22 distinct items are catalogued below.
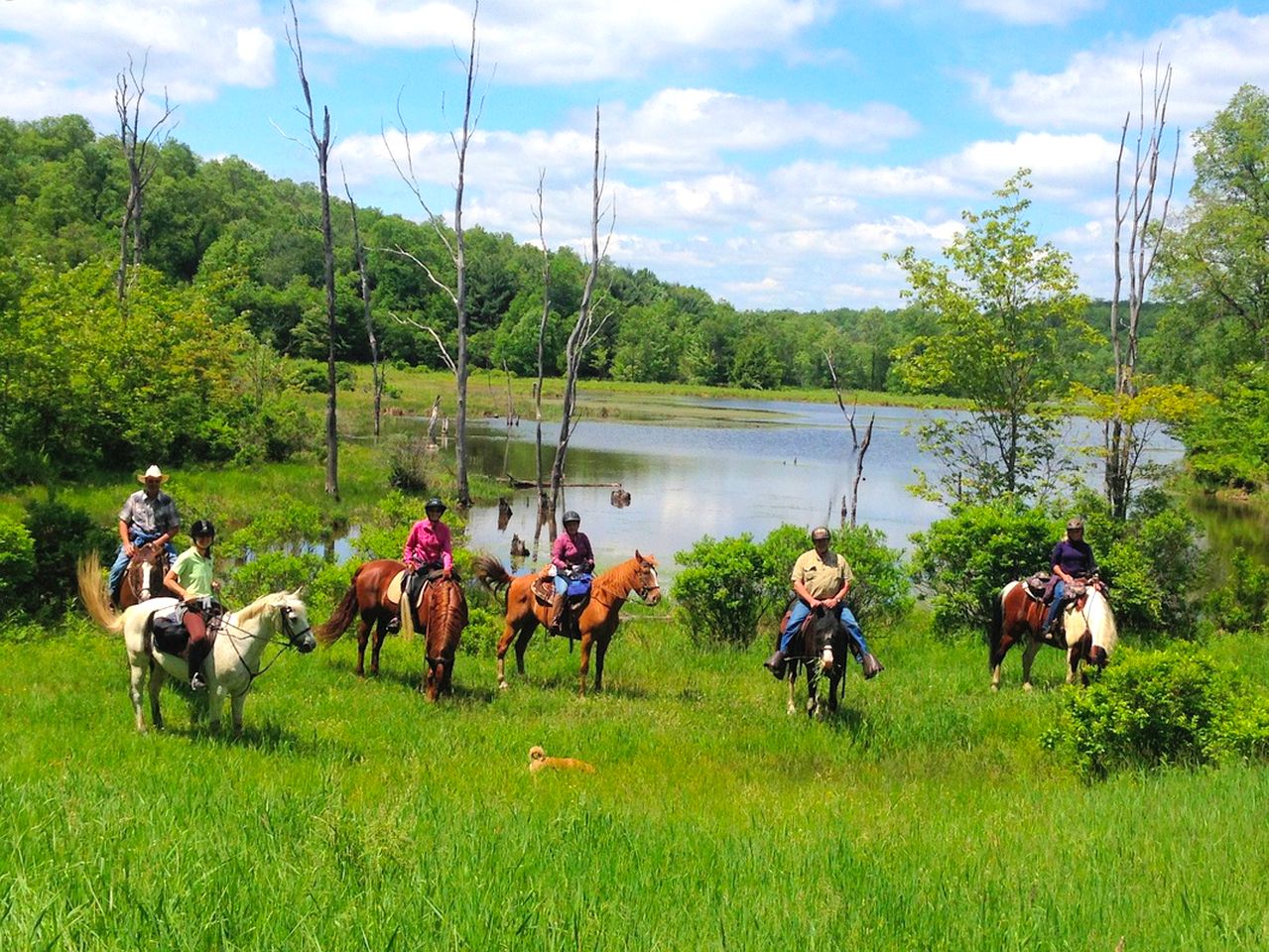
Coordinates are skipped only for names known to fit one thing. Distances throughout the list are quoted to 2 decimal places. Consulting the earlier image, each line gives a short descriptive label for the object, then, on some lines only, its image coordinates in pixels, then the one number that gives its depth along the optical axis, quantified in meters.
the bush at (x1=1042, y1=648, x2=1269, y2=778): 10.95
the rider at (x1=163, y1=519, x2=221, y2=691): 10.33
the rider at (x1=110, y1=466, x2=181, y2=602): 13.25
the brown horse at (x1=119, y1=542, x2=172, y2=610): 12.86
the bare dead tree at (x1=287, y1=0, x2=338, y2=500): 30.16
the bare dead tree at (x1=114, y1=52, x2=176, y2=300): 35.69
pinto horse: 14.10
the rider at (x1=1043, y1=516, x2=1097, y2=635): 15.45
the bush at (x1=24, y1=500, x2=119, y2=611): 16.34
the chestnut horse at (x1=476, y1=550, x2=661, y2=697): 13.66
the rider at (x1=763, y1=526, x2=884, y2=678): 13.12
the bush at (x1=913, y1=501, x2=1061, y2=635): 19.16
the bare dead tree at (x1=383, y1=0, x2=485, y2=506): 31.44
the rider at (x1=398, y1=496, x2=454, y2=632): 13.65
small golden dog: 9.80
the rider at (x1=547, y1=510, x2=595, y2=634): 14.59
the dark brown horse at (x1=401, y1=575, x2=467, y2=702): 12.80
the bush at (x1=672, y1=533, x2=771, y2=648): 17.81
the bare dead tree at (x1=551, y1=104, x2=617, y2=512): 31.44
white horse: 10.44
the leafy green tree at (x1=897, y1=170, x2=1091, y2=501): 23.78
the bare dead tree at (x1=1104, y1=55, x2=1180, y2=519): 23.05
